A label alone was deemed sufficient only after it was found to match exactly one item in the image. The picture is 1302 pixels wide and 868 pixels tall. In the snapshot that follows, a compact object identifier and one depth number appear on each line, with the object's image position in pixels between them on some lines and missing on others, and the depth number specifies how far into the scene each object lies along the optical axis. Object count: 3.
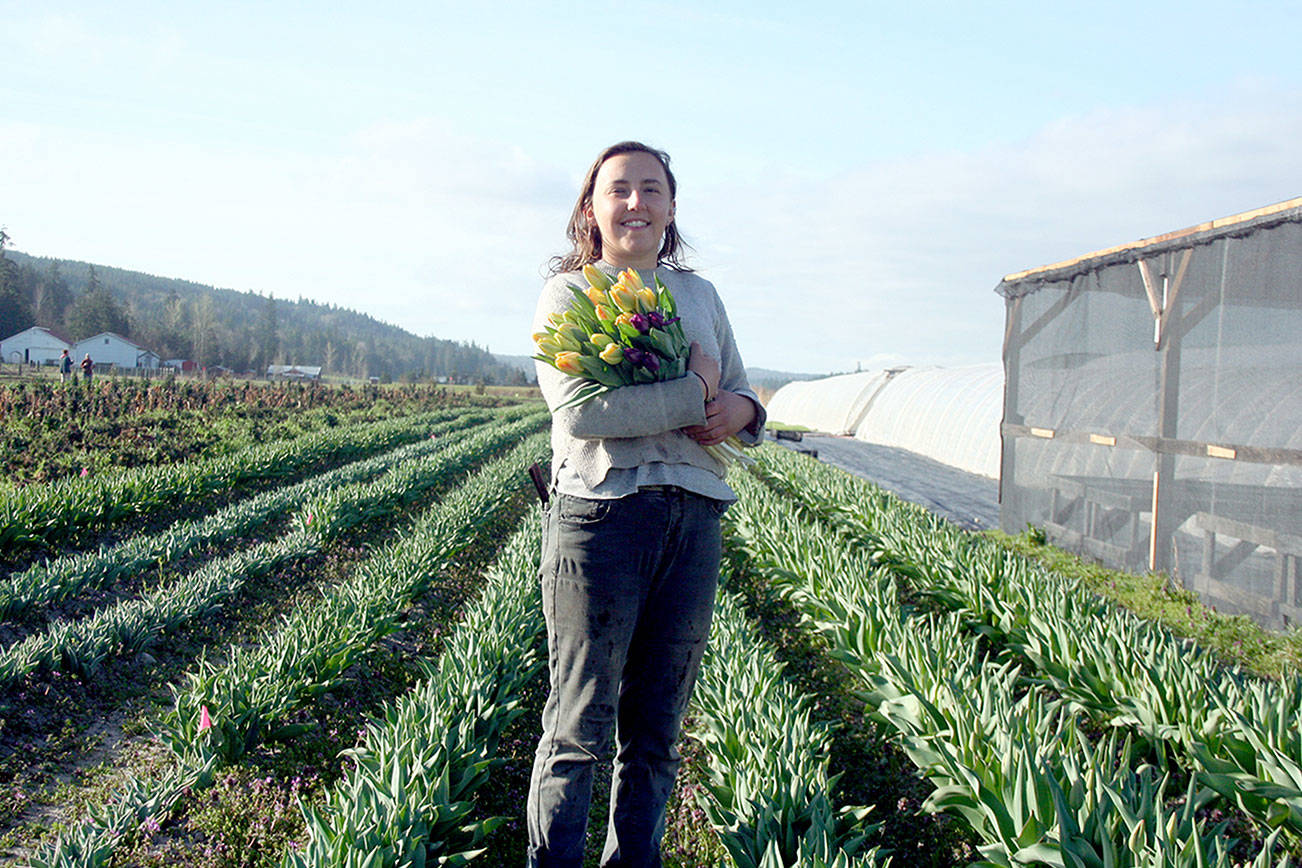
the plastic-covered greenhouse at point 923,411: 18.11
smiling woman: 1.91
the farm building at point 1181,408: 6.04
